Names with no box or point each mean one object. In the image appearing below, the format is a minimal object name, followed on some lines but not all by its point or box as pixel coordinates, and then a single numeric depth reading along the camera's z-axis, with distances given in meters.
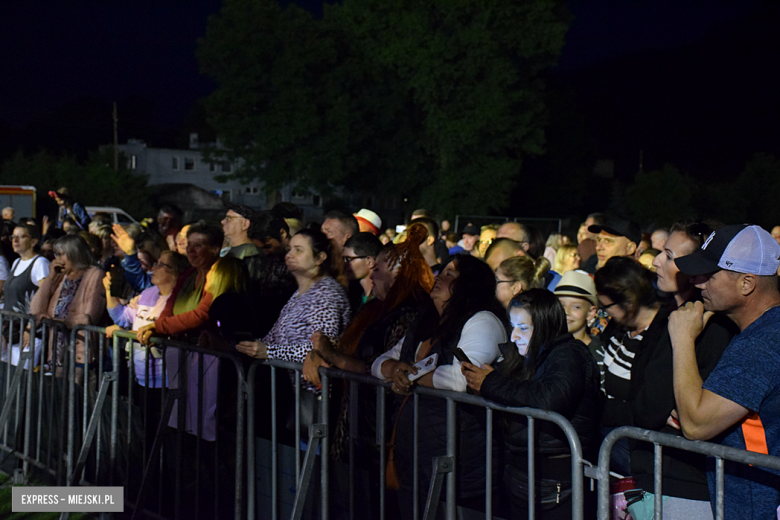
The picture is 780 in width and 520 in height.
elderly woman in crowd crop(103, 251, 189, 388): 5.98
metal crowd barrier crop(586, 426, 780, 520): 2.49
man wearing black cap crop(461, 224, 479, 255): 12.75
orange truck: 28.48
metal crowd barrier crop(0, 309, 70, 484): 5.85
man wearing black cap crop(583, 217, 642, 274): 6.34
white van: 28.57
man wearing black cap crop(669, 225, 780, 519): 2.54
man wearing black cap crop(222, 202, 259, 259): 6.28
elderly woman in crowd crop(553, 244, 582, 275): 7.19
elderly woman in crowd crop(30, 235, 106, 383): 6.17
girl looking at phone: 3.26
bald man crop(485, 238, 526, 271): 6.02
